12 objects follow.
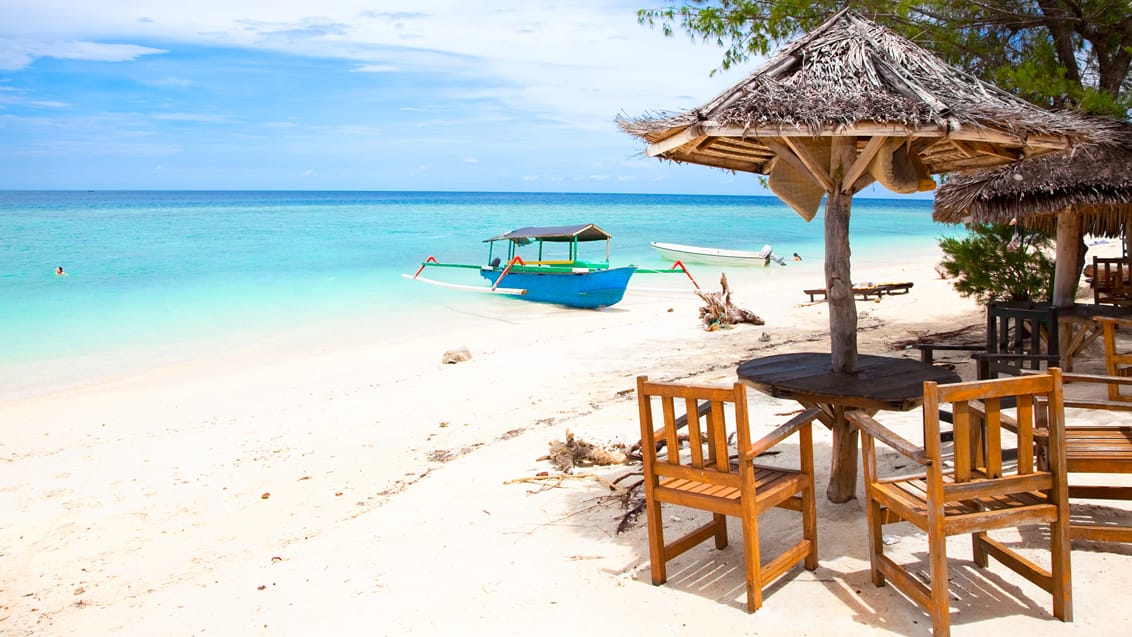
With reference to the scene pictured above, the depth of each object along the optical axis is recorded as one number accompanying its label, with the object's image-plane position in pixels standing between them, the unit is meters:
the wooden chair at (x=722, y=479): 2.95
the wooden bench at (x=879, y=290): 13.25
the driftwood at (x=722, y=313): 11.37
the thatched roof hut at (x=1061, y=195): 6.10
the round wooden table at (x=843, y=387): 3.41
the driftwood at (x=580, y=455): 5.09
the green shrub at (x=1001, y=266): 8.05
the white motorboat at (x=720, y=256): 25.19
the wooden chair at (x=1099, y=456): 3.08
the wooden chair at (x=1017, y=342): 5.18
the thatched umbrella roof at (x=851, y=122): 3.40
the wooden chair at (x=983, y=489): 2.63
